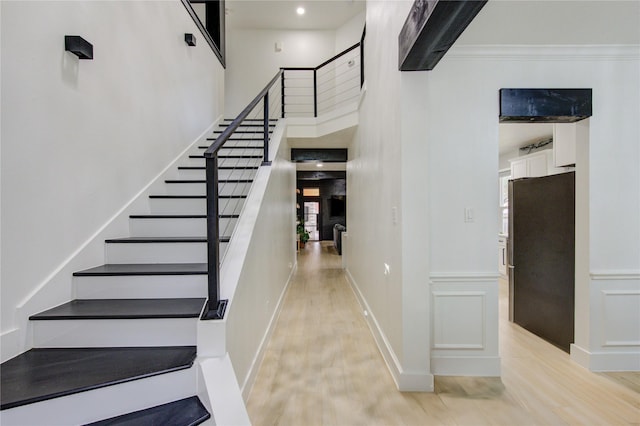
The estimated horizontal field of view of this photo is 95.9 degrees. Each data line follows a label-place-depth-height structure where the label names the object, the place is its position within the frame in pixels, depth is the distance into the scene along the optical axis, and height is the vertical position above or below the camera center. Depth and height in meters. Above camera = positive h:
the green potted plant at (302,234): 10.54 -0.82
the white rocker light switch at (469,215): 2.41 -0.02
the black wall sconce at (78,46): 1.82 +1.07
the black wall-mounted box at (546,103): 2.42 +0.92
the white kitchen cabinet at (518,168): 5.18 +0.81
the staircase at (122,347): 1.17 -0.70
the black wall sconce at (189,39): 3.61 +2.19
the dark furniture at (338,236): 9.19 -0.80
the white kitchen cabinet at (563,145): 3.25 +0.79
